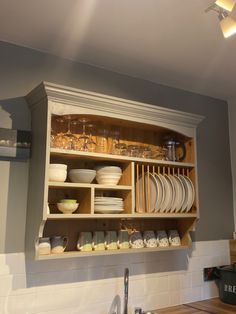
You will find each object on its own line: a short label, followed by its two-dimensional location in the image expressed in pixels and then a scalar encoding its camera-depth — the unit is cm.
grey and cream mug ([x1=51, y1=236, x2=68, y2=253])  181
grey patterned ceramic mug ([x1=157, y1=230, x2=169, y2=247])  220
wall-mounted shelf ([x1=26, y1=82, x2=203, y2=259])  177
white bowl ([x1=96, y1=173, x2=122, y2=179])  196
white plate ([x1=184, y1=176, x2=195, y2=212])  223
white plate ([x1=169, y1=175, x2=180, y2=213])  218
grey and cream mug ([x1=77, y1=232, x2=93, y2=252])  192
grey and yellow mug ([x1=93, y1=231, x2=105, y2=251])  195
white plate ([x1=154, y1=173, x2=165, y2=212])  213
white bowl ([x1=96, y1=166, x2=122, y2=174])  197
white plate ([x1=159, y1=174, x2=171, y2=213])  215
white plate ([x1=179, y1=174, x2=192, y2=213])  223
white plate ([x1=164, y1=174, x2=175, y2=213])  216
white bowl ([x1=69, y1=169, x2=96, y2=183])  187
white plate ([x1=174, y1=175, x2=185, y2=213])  220
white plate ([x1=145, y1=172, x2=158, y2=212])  213
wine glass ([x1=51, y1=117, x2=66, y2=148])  188
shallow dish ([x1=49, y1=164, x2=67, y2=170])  179
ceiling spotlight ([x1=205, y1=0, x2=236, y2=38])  117
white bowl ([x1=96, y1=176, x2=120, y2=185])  196
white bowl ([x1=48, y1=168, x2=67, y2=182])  177
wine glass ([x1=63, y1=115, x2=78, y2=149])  192
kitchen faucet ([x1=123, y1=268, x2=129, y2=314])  205
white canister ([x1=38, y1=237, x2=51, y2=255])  175
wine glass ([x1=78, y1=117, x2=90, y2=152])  197
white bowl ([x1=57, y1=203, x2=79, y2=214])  180
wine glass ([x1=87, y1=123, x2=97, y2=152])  200
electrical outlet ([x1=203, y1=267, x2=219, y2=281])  254
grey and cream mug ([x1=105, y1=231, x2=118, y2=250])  199
